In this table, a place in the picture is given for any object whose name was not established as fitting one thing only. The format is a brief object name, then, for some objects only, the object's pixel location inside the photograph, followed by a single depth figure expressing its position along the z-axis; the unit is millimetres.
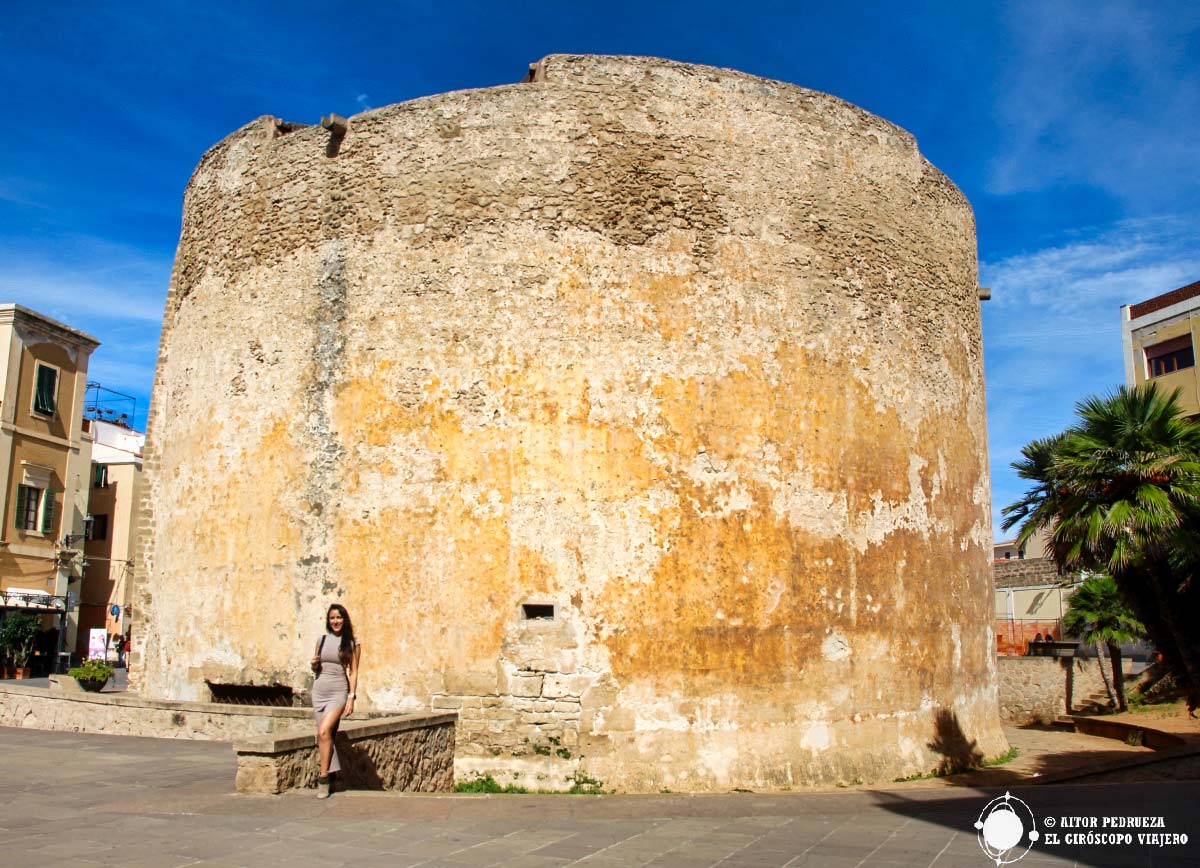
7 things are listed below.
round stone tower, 9469
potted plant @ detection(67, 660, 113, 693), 13141
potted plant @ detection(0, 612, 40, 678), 24047
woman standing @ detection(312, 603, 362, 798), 6984
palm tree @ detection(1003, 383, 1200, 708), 12141
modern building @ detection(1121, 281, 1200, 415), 30484
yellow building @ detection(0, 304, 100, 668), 26891
